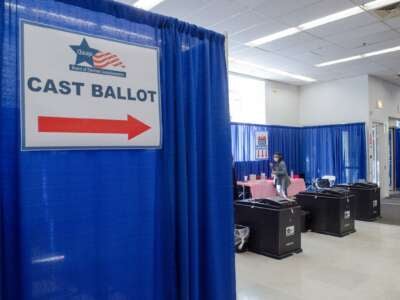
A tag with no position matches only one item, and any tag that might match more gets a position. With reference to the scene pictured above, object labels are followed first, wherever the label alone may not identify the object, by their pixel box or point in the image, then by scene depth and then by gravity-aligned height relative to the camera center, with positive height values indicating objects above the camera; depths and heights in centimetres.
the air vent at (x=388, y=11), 484 +218
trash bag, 445 -116
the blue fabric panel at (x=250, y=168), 830 -37
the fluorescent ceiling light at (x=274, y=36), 574 +221
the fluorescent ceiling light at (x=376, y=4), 464 +218
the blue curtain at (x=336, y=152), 884 +3
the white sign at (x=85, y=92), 146 +33
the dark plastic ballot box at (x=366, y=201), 663 -101
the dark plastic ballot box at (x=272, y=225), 426 -97
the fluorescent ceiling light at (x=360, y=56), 692 +220
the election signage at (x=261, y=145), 887 +25
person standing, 760 -56
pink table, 750 -83
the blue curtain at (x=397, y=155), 1105 -12
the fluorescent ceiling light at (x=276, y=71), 771 +221
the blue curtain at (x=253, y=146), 833 +22
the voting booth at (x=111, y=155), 144 +1
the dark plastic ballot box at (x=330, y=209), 543 -98
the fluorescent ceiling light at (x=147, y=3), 456 +220
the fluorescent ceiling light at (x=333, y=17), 493 +219
